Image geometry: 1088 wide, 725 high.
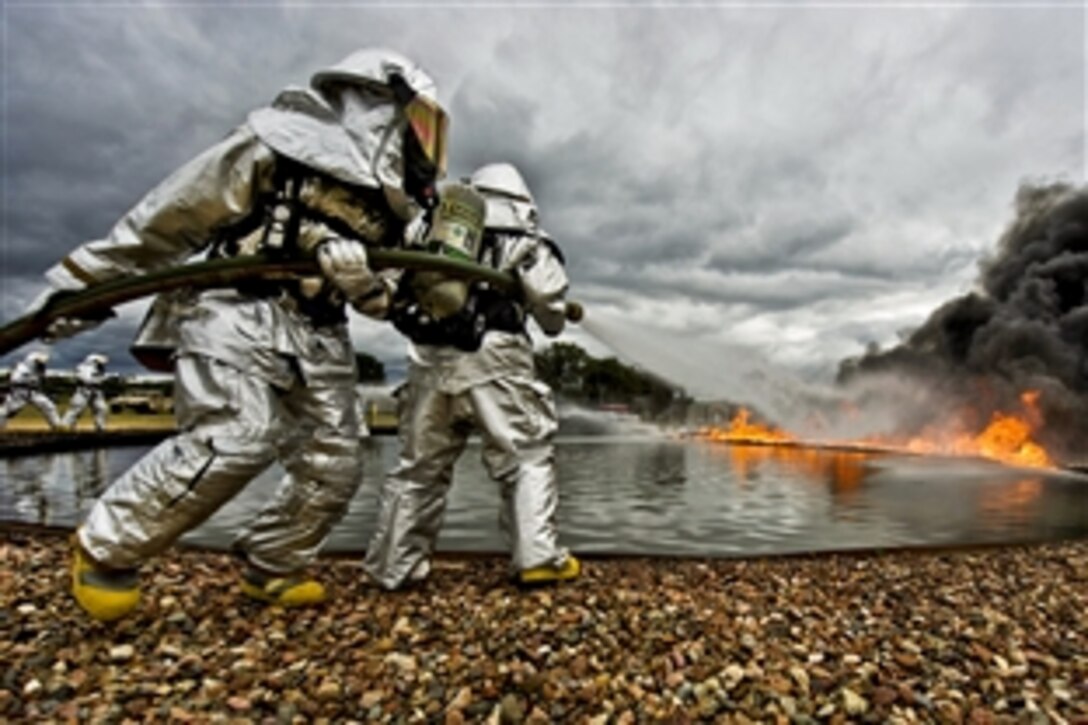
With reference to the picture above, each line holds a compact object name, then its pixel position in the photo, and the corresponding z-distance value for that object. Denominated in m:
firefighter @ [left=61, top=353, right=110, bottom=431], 17.09
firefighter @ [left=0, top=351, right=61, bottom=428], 15.25
